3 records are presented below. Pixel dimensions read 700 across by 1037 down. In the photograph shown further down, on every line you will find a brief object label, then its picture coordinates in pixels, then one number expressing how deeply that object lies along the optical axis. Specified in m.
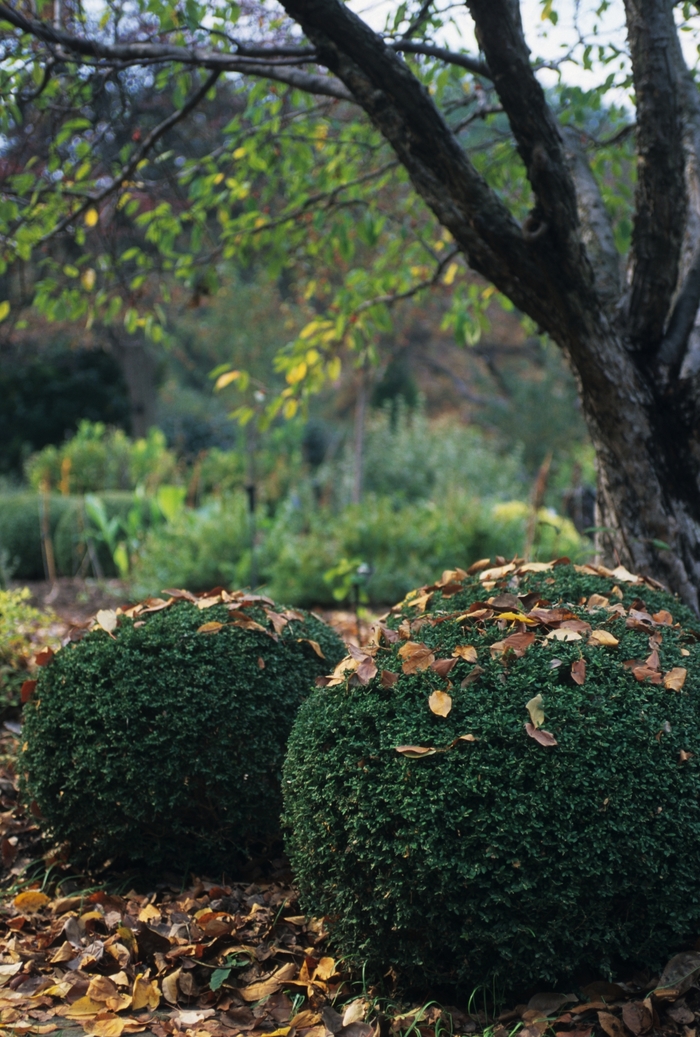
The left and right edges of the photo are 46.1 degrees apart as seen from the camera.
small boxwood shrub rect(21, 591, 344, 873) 2.56
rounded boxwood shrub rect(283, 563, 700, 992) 1.82
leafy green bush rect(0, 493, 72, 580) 8.94
